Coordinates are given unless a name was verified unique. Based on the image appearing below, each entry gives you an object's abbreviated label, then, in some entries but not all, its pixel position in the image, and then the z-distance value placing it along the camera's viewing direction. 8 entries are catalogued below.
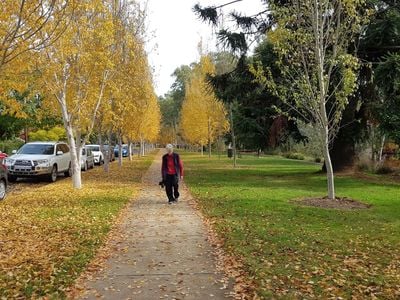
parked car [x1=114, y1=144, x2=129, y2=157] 56.74
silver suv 19.36
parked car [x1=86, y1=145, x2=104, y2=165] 35.50
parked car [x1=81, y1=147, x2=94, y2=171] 27.89
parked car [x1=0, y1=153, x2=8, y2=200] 13.60
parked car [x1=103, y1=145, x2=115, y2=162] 41.43
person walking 12.41
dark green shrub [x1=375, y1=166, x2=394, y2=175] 23.40
